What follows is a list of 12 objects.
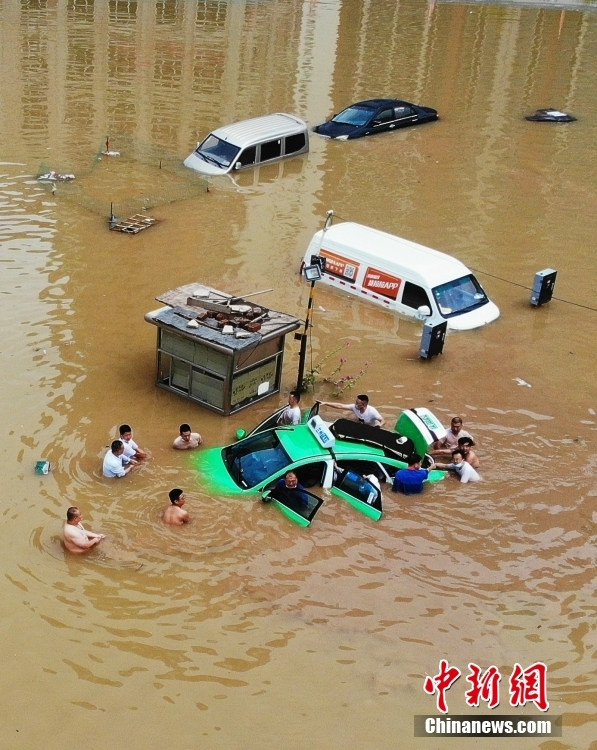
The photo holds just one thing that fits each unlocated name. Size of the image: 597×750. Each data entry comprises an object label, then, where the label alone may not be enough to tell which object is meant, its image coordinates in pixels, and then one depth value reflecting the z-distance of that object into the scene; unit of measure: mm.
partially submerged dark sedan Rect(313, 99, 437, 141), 27734
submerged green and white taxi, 12672
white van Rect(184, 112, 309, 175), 24219
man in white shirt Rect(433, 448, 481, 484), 13484
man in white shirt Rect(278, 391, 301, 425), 14023
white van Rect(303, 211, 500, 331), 17578
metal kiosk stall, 14242
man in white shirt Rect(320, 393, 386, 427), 14414
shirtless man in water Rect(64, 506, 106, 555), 11570
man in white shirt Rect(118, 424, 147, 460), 13320
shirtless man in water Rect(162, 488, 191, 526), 12125
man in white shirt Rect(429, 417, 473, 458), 13977
